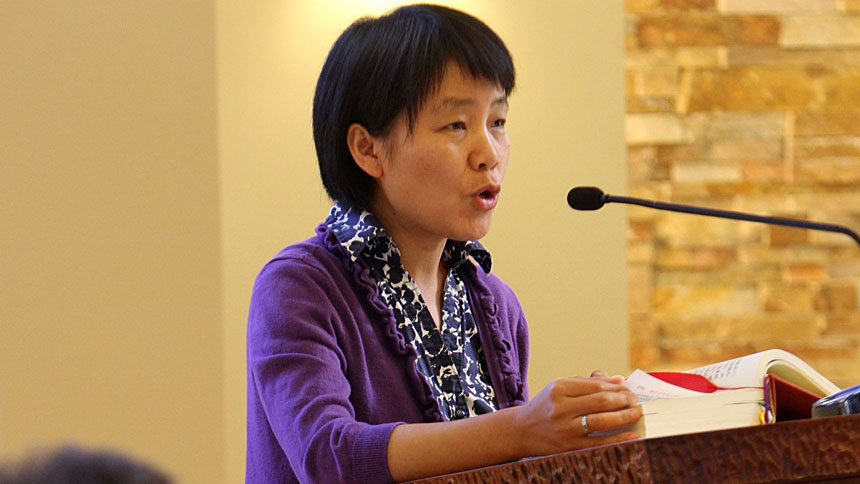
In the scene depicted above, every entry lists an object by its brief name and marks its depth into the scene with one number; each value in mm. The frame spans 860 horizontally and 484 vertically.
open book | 3687
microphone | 3902
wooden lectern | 3574
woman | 3921
